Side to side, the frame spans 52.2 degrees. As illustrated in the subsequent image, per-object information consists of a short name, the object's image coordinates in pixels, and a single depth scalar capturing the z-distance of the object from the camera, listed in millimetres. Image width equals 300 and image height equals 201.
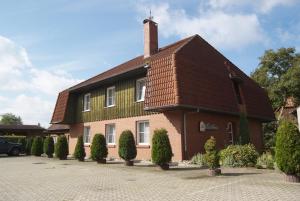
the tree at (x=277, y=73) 34375
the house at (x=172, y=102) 17281
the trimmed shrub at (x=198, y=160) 16025
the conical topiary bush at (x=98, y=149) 18594
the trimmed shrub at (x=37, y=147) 28141
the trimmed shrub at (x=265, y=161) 14766
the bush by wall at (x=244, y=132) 20633
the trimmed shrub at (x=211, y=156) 12312
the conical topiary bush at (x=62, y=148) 22734
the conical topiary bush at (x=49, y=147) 25609
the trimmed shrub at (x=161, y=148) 14547
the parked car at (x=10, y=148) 28875
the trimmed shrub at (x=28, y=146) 30641
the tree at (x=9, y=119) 120688
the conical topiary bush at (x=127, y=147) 17078
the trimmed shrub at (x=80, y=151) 20703
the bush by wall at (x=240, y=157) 15547
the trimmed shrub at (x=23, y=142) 31862
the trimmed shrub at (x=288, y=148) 10453
